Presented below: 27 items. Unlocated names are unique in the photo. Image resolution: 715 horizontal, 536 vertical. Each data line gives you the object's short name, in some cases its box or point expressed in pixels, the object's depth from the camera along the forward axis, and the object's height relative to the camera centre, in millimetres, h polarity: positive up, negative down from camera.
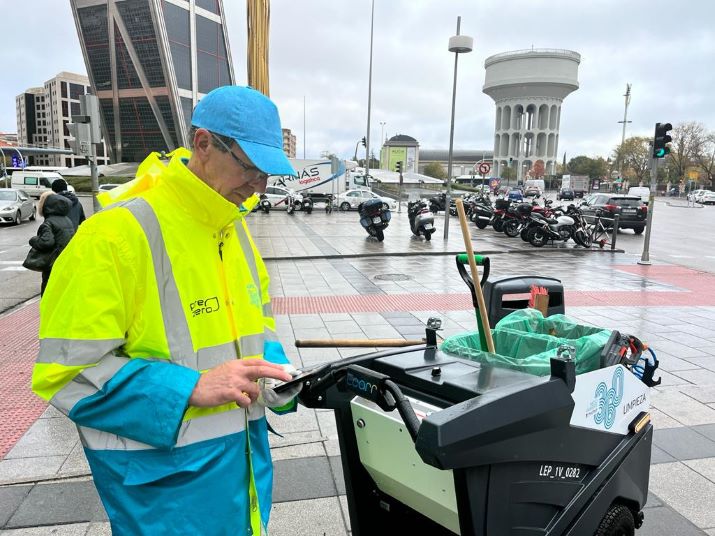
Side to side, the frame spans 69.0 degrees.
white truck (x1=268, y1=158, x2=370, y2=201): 31500 -42
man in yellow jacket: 1210 -404
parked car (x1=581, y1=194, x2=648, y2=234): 20281 -932
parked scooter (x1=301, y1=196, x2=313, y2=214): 28453 -1415
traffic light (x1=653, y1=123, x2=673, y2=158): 11984 +1096
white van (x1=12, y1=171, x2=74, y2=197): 33244 -658
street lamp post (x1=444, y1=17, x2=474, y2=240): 14914 +3877
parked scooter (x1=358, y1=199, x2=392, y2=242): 15609 -1070
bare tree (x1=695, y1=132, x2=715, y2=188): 68125 +4368
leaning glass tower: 61750 +14084
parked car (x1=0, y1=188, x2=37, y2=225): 19391 -1316
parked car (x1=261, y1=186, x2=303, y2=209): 28938 -951
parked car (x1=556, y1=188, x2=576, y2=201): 57844 -1028
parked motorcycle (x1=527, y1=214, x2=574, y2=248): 15516 -1344
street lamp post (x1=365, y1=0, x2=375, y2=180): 34081 +4994
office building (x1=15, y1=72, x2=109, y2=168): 108750 +13148
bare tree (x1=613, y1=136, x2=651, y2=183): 74250 +4581
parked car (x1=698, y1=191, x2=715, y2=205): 52297 -973
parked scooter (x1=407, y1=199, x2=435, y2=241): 16031 -1271
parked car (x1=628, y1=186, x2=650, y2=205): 38094 -331
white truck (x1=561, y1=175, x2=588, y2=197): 70062 +368
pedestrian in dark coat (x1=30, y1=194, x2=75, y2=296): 6371 -694
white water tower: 97375 +16385
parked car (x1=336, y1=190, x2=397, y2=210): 31083 -1080
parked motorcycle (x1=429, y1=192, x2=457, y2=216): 27705 -1153
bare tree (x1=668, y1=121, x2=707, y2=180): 68750 +5829
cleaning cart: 1346 -776
